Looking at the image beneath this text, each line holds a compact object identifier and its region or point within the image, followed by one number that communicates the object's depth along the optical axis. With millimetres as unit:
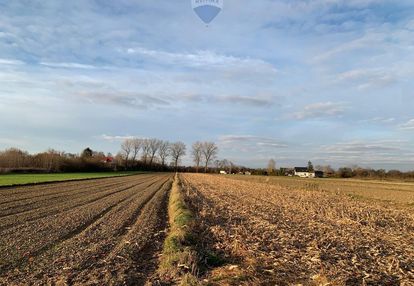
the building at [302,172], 170375
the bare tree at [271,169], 166312
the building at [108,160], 157375
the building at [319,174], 159625
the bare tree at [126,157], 178250
